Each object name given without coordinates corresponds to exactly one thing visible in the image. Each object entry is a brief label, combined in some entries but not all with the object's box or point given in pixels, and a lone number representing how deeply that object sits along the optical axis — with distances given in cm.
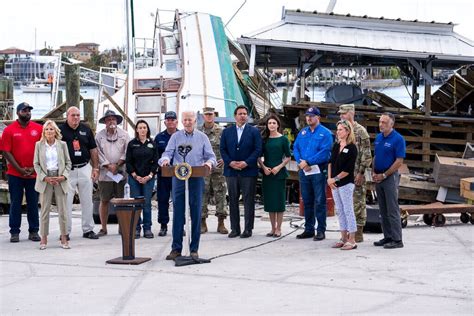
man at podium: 974
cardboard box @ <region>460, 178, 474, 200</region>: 1409
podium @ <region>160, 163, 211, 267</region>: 956
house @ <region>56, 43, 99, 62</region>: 11010
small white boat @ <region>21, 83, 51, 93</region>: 7759
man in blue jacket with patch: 1155
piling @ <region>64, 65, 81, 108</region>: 1869
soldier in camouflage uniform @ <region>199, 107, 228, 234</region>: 1235
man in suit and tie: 1177
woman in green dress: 1186
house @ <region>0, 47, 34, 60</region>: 10362
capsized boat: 2288
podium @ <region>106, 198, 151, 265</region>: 984
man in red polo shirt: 1164
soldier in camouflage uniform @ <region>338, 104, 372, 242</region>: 1095
